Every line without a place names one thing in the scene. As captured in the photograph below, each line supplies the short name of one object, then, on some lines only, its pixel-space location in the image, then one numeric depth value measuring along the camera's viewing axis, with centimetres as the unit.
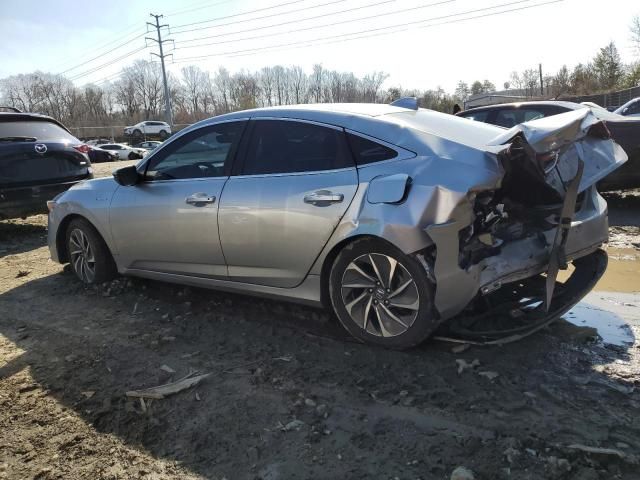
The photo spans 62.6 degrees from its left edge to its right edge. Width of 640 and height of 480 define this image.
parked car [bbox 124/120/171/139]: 5653
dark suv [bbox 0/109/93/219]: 702
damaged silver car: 304
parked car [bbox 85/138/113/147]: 4509
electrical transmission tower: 5862
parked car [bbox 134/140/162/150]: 4268
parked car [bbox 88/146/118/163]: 3500
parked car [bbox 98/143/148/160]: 3697
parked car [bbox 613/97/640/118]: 1098
